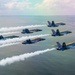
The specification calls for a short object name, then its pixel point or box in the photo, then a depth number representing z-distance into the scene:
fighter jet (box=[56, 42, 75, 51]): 146.40
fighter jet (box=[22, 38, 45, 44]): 173.40
